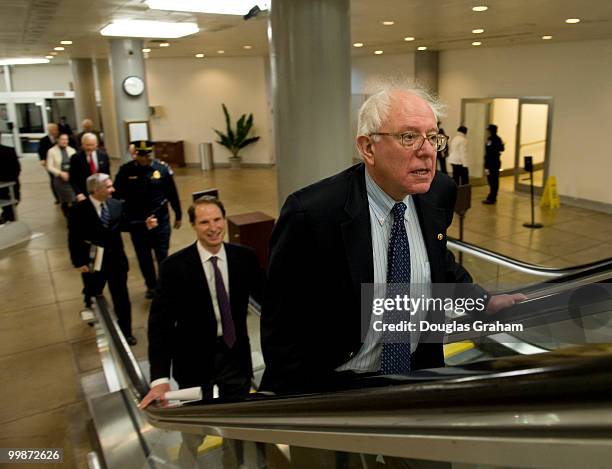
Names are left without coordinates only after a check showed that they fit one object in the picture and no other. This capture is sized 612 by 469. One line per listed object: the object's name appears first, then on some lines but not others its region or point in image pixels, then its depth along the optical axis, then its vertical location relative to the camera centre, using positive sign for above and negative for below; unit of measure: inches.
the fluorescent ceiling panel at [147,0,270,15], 290.1 +68.1
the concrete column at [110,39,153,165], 439.8 +45.1
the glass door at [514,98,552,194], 556.7 -31.1
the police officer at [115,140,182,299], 245.8 -32.6
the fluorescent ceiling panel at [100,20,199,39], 372.8 +72.5
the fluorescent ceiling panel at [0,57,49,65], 769.6 +106.4
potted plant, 733.3 -17.8
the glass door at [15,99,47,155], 976.9 +13.4
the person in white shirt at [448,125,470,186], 511.8 -38.7
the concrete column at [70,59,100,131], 700.7 +53.4
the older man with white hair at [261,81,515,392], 69.8 -17.8
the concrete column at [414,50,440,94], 621.3 +61.2
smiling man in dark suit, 124.3 -44.1
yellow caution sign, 478.9 -73.3
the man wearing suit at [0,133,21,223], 371.9 -23.7
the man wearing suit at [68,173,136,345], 204.1 -43.9
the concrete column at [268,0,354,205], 185.3 +12.2
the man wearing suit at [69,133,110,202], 312.0 -20.4
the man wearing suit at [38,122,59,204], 451.2 -10.1
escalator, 28.7 -21.1
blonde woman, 414.3 -27.8
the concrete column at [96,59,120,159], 748.6 +29.5
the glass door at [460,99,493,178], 600.4 -12.3
